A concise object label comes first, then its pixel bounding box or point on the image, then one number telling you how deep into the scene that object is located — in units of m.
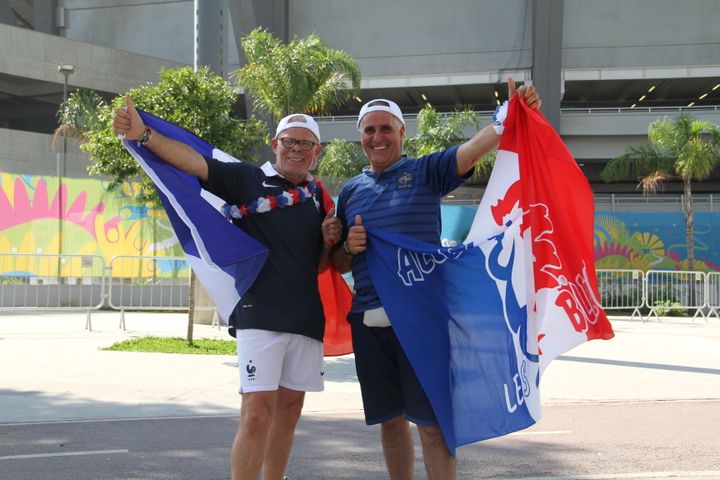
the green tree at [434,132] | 27.14
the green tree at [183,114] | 11.64
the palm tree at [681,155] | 25.06
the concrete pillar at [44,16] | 41.72
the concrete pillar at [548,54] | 35.84
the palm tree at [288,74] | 14.01
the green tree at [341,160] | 31.67
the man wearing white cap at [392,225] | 4.24
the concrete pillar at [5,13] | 43.75
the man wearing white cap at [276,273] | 4.20
